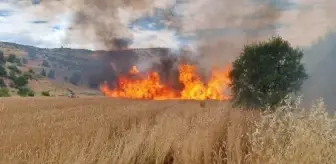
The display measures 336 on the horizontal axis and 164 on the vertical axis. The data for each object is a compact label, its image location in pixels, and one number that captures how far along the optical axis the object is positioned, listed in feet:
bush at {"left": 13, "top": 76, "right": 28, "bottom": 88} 285.19
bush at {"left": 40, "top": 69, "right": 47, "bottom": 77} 388.98
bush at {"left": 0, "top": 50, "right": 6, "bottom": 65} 337.52
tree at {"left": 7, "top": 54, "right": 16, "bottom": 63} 372.99
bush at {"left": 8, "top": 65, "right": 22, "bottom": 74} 327.67
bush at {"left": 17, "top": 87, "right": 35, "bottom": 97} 228.92
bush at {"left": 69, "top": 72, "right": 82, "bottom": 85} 423.64
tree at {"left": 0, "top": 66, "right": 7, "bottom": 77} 291.58
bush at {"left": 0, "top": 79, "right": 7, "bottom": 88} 265.58
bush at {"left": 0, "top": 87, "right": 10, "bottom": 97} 204.84
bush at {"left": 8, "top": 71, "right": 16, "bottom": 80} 294.46
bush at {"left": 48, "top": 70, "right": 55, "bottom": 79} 408.07
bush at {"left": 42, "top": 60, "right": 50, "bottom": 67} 460.96
